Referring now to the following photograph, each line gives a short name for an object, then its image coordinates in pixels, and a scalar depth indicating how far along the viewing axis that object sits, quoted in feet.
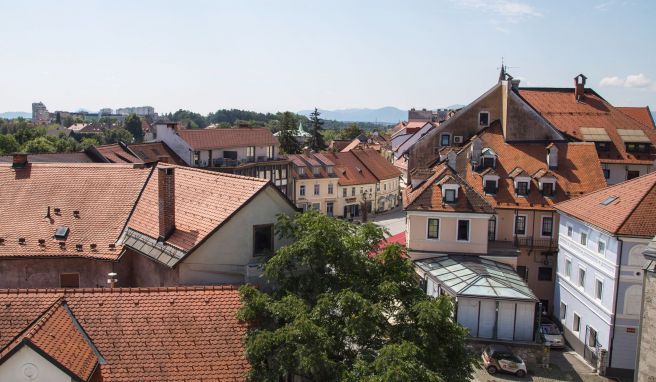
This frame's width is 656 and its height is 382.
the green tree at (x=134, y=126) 637.71
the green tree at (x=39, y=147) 336.29
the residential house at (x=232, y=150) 200.75
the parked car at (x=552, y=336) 104.99
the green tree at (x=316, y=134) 371.35
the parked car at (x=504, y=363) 91.35
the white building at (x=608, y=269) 93.20
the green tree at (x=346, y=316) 50.21
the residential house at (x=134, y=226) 70.74
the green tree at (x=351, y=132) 524.11
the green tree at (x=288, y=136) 345.72
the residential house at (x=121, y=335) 48.55
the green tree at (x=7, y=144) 360.13
